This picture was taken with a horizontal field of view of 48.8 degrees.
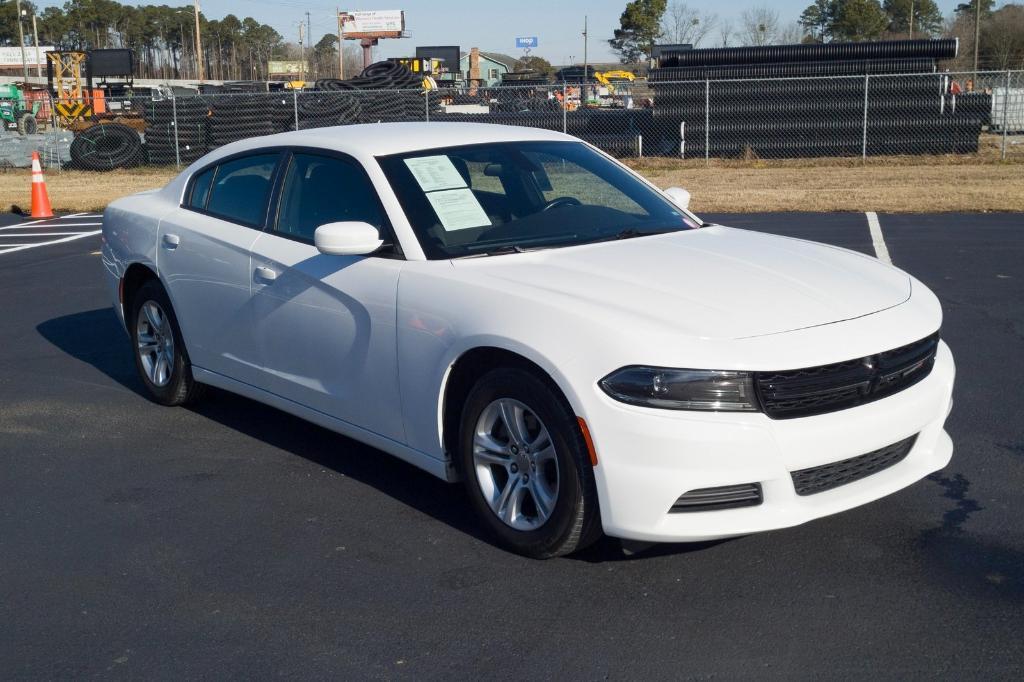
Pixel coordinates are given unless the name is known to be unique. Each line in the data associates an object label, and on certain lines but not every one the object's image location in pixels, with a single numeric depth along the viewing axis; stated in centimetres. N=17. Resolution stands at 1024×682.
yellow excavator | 5669
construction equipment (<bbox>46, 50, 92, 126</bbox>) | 3594
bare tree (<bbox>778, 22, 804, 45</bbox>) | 7631
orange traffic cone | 1678
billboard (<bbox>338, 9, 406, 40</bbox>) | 10475
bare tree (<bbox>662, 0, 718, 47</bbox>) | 7144
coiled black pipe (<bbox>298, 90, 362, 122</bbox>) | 2512
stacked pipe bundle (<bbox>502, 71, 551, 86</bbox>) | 5294
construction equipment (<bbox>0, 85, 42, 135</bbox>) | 3703
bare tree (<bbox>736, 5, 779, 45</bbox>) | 7138
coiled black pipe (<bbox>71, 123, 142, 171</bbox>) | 2533
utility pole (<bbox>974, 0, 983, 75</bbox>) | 4872
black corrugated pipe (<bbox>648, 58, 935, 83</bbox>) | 2556
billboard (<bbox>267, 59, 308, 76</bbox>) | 10938
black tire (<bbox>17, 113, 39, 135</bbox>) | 3662
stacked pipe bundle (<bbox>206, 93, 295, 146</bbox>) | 2503
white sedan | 372
